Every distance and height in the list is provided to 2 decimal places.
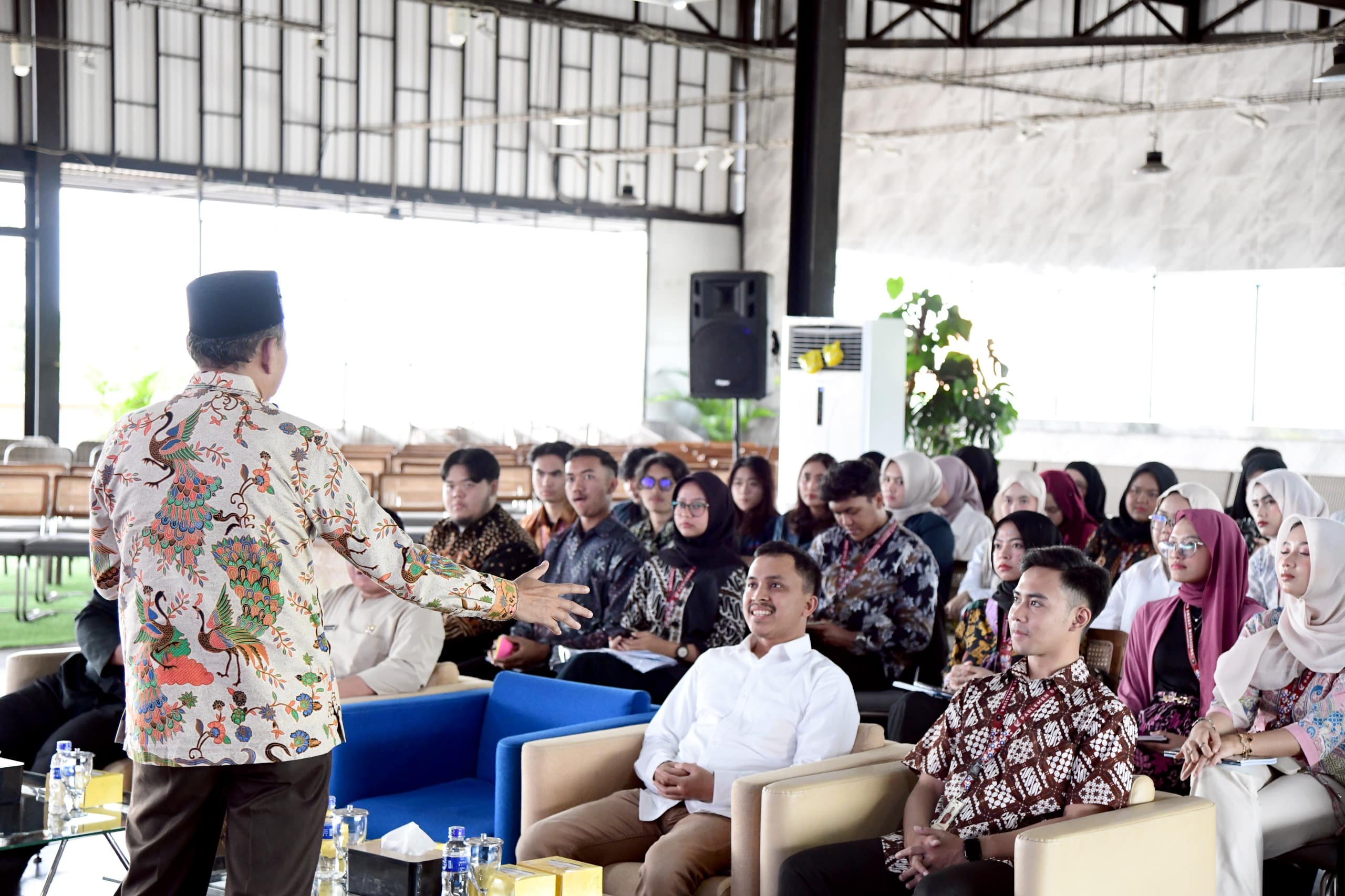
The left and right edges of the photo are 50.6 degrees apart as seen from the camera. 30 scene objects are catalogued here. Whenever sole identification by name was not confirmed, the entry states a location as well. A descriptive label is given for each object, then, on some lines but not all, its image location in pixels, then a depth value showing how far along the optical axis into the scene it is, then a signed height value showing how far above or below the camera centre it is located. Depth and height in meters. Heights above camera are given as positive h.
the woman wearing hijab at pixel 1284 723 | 3.47 -0.91
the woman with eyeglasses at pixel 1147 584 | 5.01 -0.81
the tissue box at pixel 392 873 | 3.16 -1.17
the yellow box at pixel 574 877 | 3.03 -1.12
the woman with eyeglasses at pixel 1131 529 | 6.02 -0.70
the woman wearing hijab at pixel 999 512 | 6.08 -0.70
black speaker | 10.38 +0.16
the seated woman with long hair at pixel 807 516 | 6.39 -0.71
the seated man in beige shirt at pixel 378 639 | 4.49 -0.94
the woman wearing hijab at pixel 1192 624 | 4.03 -0.73
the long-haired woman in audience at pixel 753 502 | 6.37 -0.66
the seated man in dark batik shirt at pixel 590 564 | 5.34 -0.81
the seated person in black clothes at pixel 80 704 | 4.47 -1.18
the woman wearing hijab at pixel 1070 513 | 7.14 -0.74
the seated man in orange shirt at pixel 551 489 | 6.34 -0.61
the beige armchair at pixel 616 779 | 3.24 -1.08
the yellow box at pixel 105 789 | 3.73 -1.18
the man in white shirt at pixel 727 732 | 3.53 -0.96
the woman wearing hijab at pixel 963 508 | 7.09 -0.75
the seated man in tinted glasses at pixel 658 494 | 6.12 -0.60
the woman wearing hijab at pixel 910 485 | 6.62 -0.57
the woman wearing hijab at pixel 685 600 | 4.88 -0.86
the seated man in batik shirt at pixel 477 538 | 5.44 -0.72
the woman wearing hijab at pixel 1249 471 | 7.37 -0.53
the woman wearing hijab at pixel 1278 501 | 5.92 -0.55
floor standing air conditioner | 9.19 -0.22
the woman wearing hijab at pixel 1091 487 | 7.70 -0.66
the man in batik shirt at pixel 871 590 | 4.99 -0.82
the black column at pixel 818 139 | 9.01 +1.40
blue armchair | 4.02 -1.18
